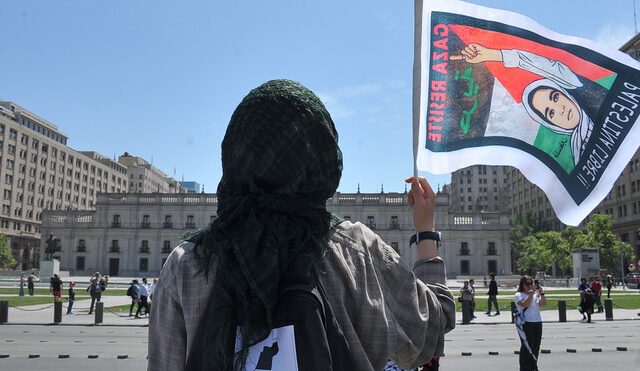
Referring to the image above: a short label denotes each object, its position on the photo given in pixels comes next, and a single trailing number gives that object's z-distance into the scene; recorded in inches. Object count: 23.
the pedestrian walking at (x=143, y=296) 864.5
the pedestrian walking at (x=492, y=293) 929.3
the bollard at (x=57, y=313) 753.0
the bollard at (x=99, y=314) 753.6
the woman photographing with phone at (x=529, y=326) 335.9
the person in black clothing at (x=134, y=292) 899.2
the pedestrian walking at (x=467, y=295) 832.1
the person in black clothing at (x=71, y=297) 917.8
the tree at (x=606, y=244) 2396.7
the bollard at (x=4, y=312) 733.8
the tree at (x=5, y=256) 3075.8
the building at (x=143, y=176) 5467.5
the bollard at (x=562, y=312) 795.4
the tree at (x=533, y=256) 2751.0
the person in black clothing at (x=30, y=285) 1379.2
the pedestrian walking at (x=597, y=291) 946.7
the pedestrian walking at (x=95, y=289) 920.3
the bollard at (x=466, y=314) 801.6
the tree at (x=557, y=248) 2657.5
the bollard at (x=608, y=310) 819.9
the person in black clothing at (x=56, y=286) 988.6
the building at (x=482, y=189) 5733.3
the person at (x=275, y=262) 58.6
